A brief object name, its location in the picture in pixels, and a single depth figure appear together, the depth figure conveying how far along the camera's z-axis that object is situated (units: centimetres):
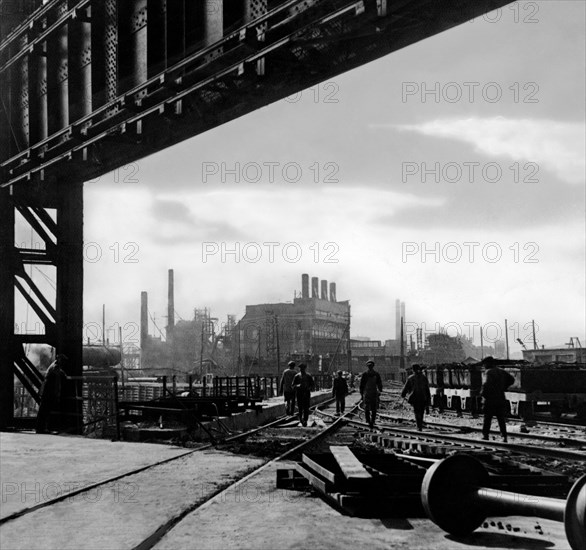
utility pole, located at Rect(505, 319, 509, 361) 10131
